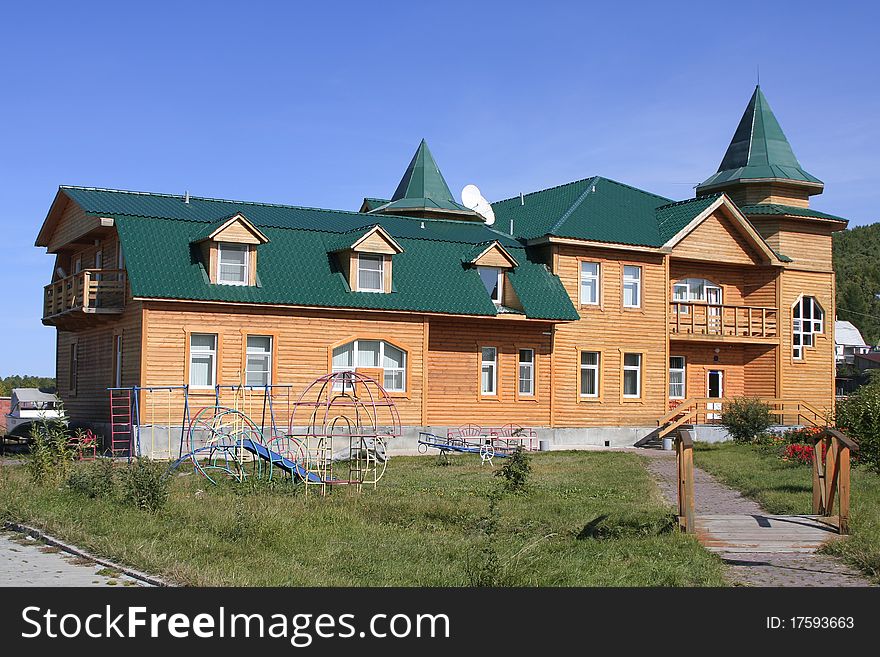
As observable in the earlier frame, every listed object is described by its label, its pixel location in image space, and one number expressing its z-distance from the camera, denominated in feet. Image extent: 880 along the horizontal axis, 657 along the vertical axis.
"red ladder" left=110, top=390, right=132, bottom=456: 91.96
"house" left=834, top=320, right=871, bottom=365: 389.19
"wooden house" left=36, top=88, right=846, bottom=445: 95.30
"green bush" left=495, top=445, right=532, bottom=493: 62.90
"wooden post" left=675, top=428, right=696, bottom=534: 45.01
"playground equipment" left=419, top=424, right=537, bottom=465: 95.25
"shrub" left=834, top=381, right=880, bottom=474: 68.08
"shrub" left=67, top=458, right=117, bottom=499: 52.54
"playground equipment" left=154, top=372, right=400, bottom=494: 66.39
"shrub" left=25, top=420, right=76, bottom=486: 58.59
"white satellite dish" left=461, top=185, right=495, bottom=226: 131.03
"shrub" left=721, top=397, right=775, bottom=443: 111.55
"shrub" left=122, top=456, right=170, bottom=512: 49.08
